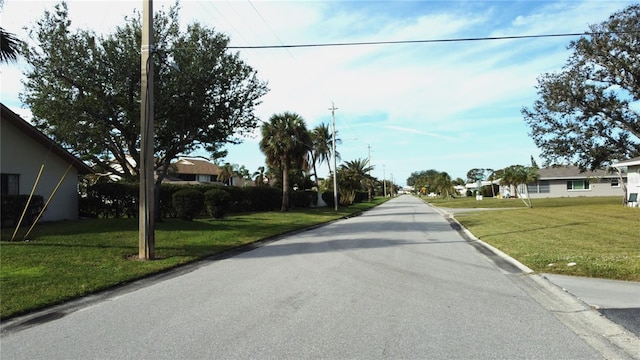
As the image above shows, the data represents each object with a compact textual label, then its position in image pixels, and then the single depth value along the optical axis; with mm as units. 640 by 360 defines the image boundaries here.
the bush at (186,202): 22495
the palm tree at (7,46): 12844
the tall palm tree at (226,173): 73681
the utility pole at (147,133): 11867
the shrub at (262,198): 36156
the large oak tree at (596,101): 32188
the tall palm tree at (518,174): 40031
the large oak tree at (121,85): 17422
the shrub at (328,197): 53669
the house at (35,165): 17722
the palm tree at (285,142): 39375
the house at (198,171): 65244
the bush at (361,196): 76719
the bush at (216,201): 25391
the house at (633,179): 30531
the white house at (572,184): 58438
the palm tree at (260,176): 73500
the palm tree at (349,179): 57719
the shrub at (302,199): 45219
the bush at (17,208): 16281
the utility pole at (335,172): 41288
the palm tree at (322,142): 55750
